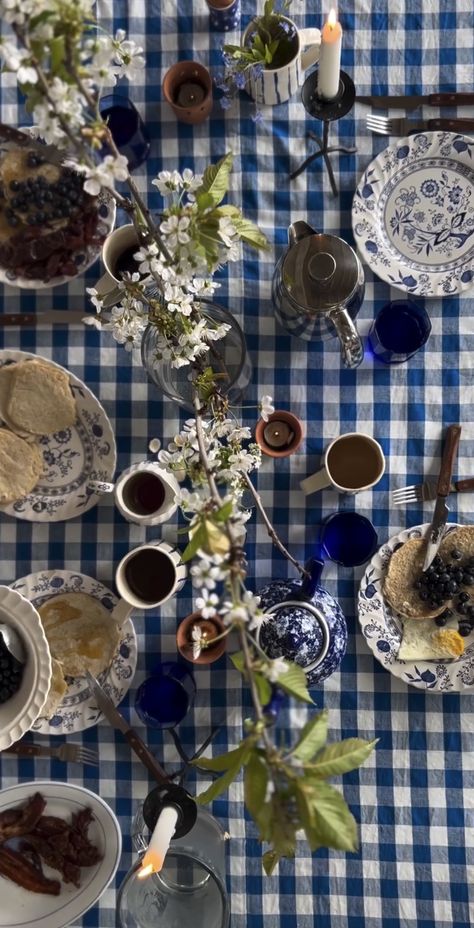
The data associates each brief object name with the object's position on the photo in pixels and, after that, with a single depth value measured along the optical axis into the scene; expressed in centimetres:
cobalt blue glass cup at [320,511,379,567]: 148
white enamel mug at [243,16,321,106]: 136
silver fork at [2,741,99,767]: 149
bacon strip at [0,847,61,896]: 147
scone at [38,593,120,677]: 147
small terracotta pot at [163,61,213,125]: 146
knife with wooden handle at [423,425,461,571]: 144
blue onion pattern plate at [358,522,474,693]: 146
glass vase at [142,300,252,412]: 130
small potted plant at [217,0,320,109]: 135
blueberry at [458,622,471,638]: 146
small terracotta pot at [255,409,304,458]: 145
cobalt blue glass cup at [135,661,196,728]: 148
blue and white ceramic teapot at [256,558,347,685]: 131
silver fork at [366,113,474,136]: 147
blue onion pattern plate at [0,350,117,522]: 149
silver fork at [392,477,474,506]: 148
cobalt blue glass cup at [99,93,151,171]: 147
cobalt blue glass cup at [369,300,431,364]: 147
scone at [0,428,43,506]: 147
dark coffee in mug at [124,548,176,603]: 143
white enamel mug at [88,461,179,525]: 138
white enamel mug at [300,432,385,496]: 145
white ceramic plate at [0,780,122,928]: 144
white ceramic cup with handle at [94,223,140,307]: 138
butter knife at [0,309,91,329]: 150
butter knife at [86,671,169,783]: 146
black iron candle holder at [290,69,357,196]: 137
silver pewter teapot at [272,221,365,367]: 128
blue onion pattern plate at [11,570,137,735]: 149
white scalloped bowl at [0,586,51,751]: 132
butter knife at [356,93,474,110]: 148
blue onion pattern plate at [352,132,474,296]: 147
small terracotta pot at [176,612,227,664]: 143
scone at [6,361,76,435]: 146
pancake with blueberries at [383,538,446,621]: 146
